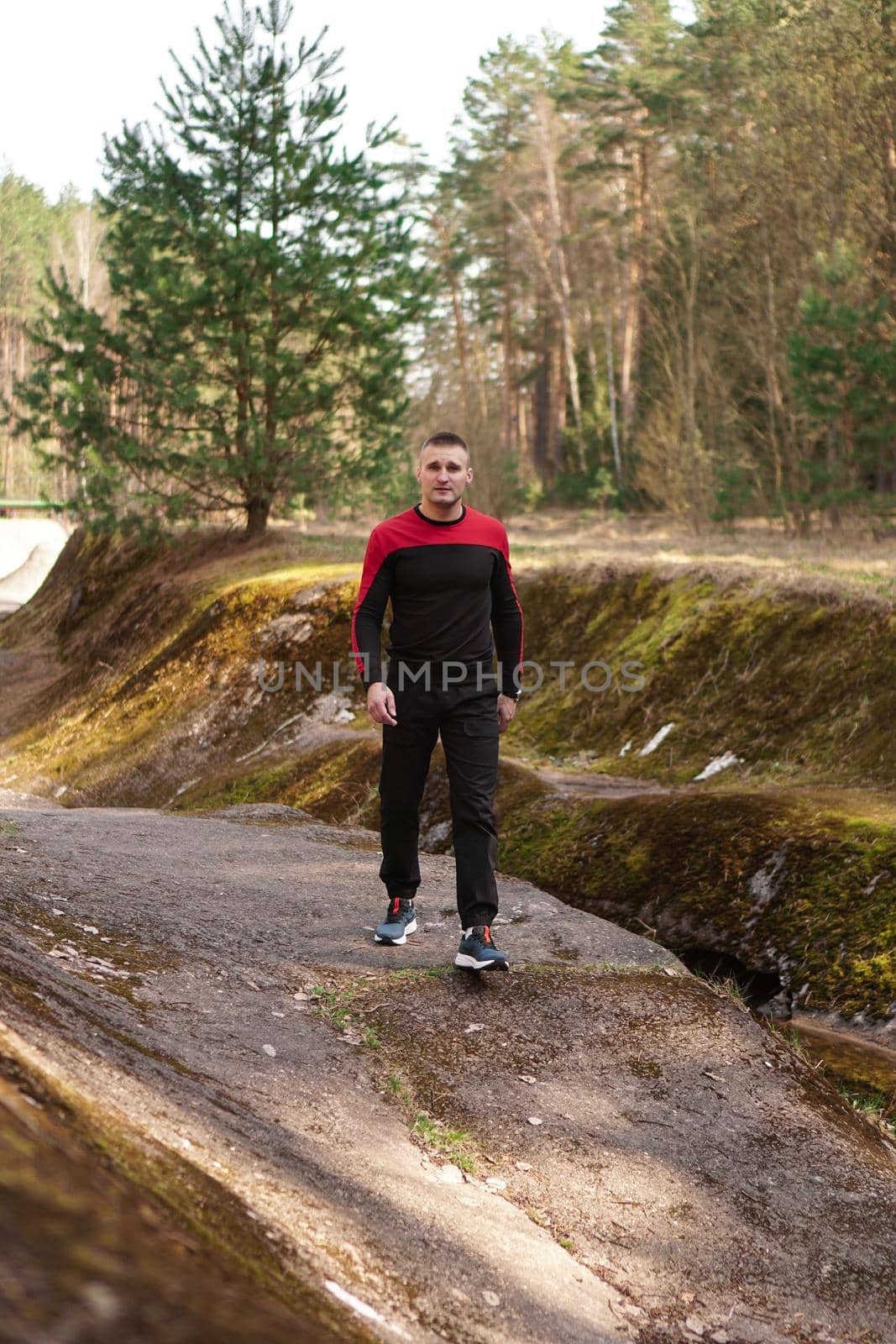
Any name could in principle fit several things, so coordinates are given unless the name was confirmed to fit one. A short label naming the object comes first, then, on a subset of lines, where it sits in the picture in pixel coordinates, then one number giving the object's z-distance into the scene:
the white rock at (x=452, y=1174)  3.38
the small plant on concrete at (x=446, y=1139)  3.56
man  4.95
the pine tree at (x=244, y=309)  19.27
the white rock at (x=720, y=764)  9.25
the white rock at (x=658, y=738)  10.10
